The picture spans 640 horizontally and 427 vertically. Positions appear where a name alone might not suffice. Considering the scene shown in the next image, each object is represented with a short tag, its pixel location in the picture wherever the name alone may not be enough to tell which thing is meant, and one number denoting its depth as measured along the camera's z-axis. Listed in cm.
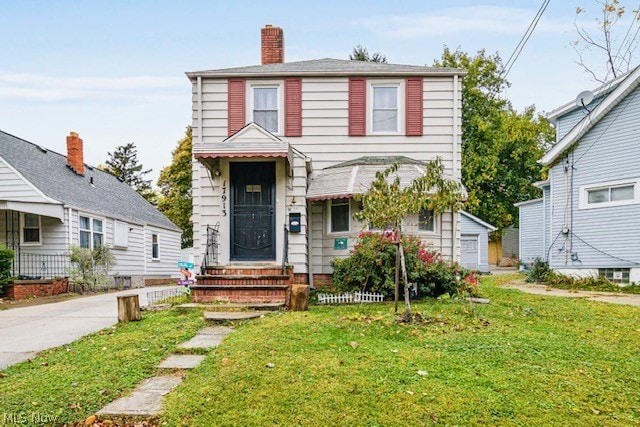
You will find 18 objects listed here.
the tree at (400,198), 679
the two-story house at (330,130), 1024
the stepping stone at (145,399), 363
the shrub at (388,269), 899
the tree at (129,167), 4391
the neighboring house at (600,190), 1251
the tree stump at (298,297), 777
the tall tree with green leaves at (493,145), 2869
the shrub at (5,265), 1238
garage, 2405
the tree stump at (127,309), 748
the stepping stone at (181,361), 482
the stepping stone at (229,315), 700
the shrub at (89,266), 1434
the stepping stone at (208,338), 560
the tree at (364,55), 3183
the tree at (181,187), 3134
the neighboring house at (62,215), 1409
